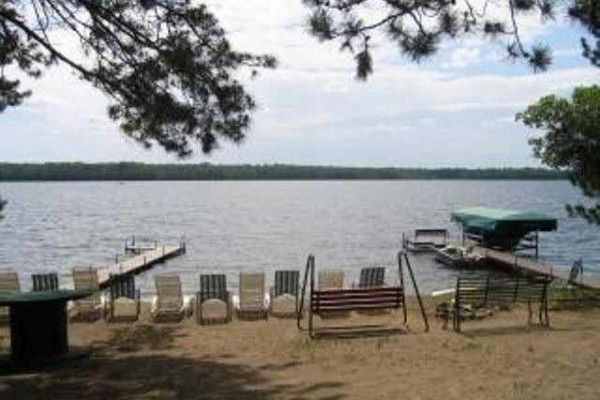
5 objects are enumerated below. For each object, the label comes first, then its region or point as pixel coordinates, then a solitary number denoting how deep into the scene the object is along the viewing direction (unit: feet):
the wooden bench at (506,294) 54.54
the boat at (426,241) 182.19
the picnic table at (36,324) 43.32
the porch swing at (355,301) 51.51
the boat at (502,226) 157.48
